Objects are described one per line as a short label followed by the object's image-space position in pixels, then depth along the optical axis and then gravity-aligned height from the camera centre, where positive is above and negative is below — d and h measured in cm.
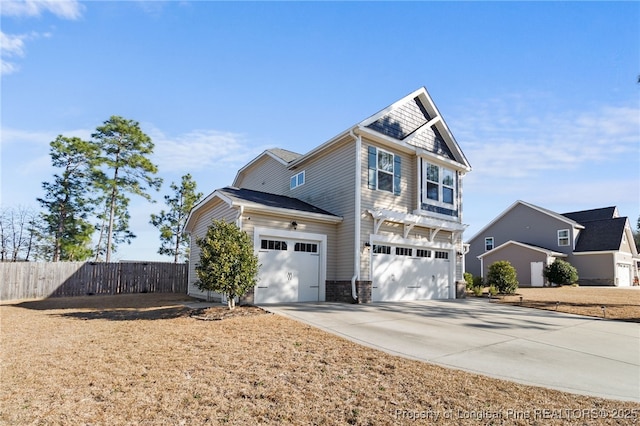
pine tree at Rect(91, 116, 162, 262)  2539 +637
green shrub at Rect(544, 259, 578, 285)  2742 -110
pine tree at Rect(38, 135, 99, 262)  2436 +328
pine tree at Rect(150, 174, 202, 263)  2836 +290
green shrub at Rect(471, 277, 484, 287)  2254 -151
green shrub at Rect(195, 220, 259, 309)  973 -29
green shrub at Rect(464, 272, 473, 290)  2101 -136
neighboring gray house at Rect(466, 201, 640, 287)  2995 +118
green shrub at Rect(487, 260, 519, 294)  1920 -108
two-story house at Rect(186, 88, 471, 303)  1272 +145
